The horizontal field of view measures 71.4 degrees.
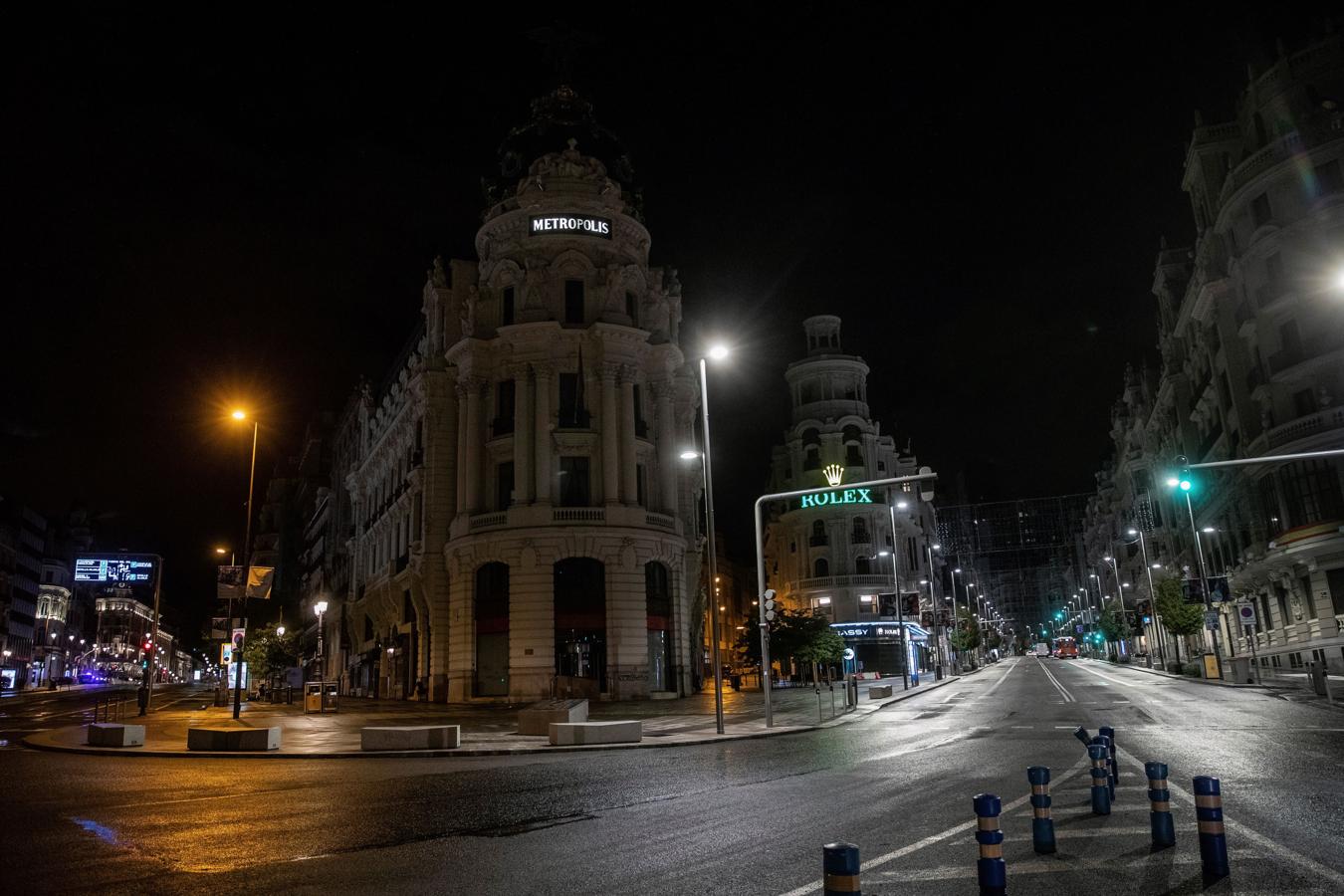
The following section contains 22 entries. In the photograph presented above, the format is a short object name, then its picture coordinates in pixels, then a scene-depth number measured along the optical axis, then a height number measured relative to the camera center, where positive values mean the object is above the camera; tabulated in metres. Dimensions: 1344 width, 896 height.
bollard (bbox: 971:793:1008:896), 5.29 -1.15
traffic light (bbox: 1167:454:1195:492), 26.22 +4.29
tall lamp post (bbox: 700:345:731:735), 23.47 +3.52
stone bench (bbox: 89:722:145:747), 21.05 -1.26
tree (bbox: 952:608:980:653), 96.67 +1.11
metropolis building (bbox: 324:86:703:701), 44.34 +10.48
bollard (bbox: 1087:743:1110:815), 9.77 -1.49
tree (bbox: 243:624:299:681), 65.00 +1.27
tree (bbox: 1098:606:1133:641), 87.89 +1.36
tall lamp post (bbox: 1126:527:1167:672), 64.71 +2.43
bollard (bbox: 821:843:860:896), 3.95 -0.91
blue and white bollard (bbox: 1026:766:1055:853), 8.05 -1.53
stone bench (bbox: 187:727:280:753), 20.17 -1.37
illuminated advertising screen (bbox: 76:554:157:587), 57.22 +6.62
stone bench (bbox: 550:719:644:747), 20.47 -1.58
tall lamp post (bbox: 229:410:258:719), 28.68 +3.10
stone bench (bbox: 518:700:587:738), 23.01 -1.29
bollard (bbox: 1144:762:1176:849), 7.68 -1.40
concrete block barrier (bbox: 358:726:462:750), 20.12 -1.49
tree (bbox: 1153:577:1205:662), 58.44 +1.36
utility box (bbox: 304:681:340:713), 39.59 -1.10
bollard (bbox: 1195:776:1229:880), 6.67 -1.38
